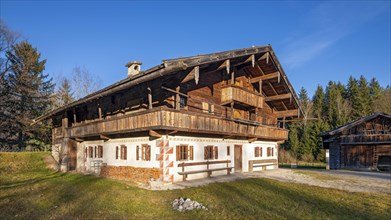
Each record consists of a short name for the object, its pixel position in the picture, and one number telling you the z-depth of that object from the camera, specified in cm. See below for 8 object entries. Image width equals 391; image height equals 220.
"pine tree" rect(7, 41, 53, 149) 3628
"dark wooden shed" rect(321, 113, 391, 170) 2817
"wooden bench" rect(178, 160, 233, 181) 1607
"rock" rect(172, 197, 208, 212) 1002
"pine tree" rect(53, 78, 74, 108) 4244
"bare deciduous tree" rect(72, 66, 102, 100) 4321
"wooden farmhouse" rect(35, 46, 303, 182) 1522
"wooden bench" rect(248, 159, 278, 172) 2241
